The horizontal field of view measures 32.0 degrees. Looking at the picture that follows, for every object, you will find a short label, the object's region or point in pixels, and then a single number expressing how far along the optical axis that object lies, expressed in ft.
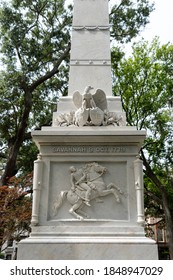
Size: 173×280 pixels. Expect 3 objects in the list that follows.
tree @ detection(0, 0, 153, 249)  52.95
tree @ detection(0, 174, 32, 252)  40.81
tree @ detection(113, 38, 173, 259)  63.41
